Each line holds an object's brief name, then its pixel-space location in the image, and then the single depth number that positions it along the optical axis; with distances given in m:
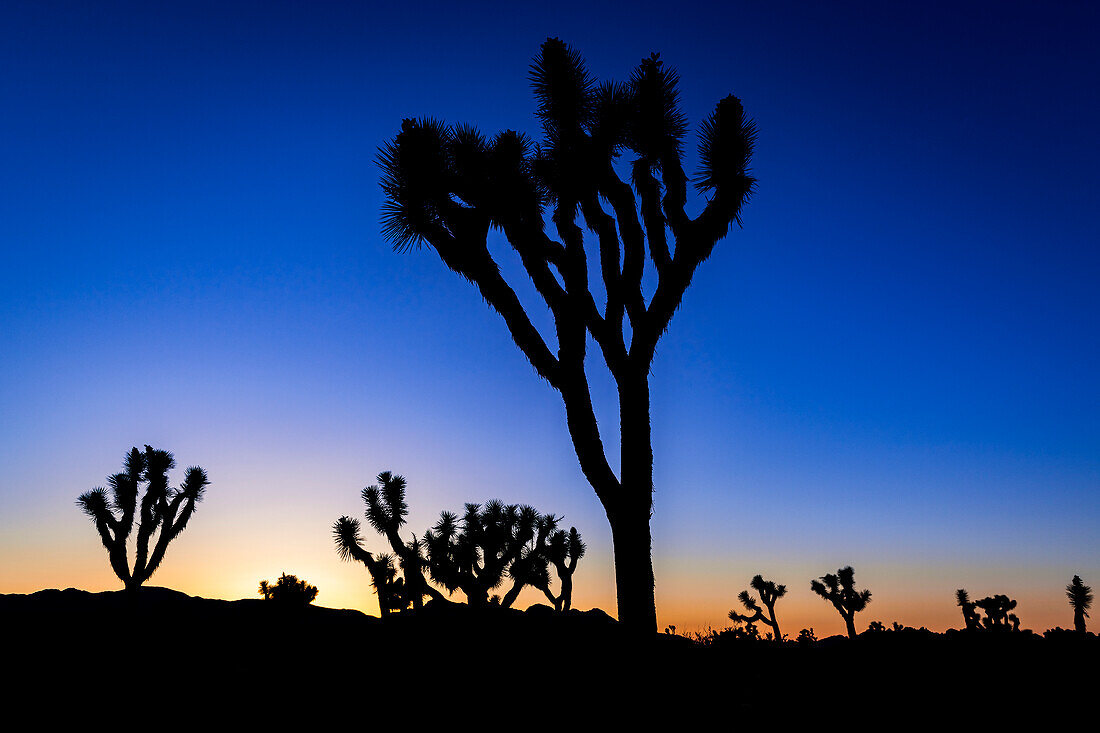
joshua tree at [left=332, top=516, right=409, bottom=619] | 18.44
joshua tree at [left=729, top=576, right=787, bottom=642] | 28.36
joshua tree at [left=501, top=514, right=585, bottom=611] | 19.06
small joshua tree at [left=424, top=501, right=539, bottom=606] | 18.19
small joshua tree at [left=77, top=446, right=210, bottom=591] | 17.02
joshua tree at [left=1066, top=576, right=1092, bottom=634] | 28.39
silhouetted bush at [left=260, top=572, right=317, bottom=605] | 25.70
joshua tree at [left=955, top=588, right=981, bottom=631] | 24.20
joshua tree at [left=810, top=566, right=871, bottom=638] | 27.39
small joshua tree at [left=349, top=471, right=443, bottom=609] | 17.67
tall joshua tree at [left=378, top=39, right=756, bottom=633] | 7.41
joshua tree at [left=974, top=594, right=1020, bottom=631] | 24.39
